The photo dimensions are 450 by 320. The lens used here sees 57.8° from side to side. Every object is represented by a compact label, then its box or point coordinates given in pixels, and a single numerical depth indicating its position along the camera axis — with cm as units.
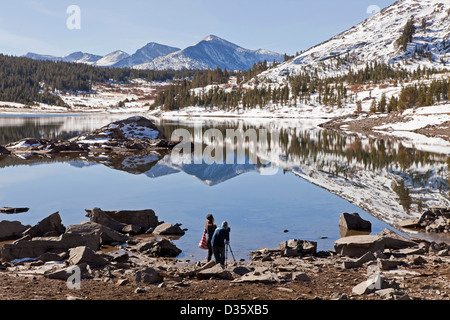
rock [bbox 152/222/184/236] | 1783
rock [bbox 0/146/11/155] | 4506
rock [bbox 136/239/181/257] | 1512
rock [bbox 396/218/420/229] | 1892
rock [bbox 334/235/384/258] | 1489
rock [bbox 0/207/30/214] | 2100
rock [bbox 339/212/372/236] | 1844
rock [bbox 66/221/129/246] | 1616
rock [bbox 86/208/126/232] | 1823
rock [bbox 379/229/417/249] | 1539
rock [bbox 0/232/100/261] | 1400
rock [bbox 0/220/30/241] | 1683
